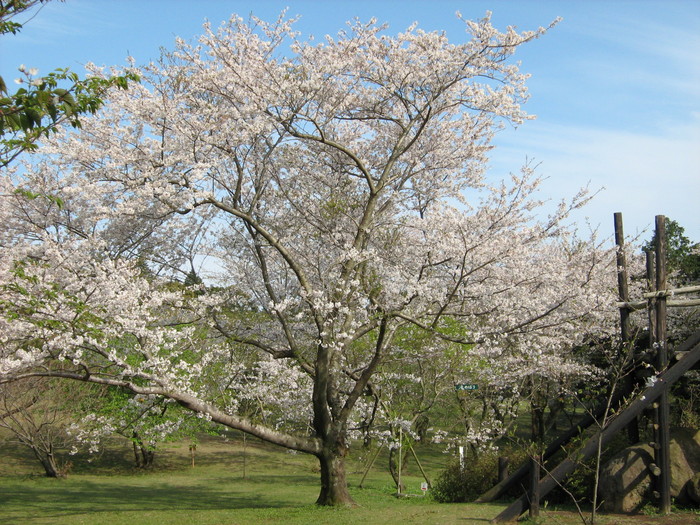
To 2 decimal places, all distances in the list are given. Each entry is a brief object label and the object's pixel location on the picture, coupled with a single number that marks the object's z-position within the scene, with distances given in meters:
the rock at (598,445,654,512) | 9.33
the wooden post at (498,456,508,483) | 11.36
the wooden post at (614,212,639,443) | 10.28
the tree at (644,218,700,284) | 19.75
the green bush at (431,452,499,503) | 12.34
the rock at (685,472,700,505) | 9.27
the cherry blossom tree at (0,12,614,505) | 9.48
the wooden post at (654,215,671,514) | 9.11
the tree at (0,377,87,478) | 17.88
